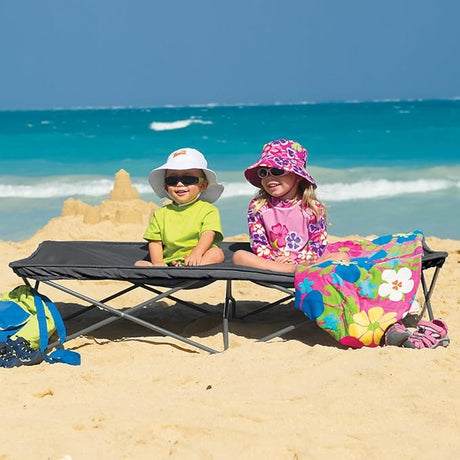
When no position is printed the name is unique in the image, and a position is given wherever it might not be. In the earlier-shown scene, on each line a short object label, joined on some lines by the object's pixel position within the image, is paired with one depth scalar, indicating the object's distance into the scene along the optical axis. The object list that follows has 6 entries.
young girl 4.79
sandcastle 9.48
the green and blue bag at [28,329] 4.36
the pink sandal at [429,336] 4.28
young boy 4.83
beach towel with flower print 4.36
